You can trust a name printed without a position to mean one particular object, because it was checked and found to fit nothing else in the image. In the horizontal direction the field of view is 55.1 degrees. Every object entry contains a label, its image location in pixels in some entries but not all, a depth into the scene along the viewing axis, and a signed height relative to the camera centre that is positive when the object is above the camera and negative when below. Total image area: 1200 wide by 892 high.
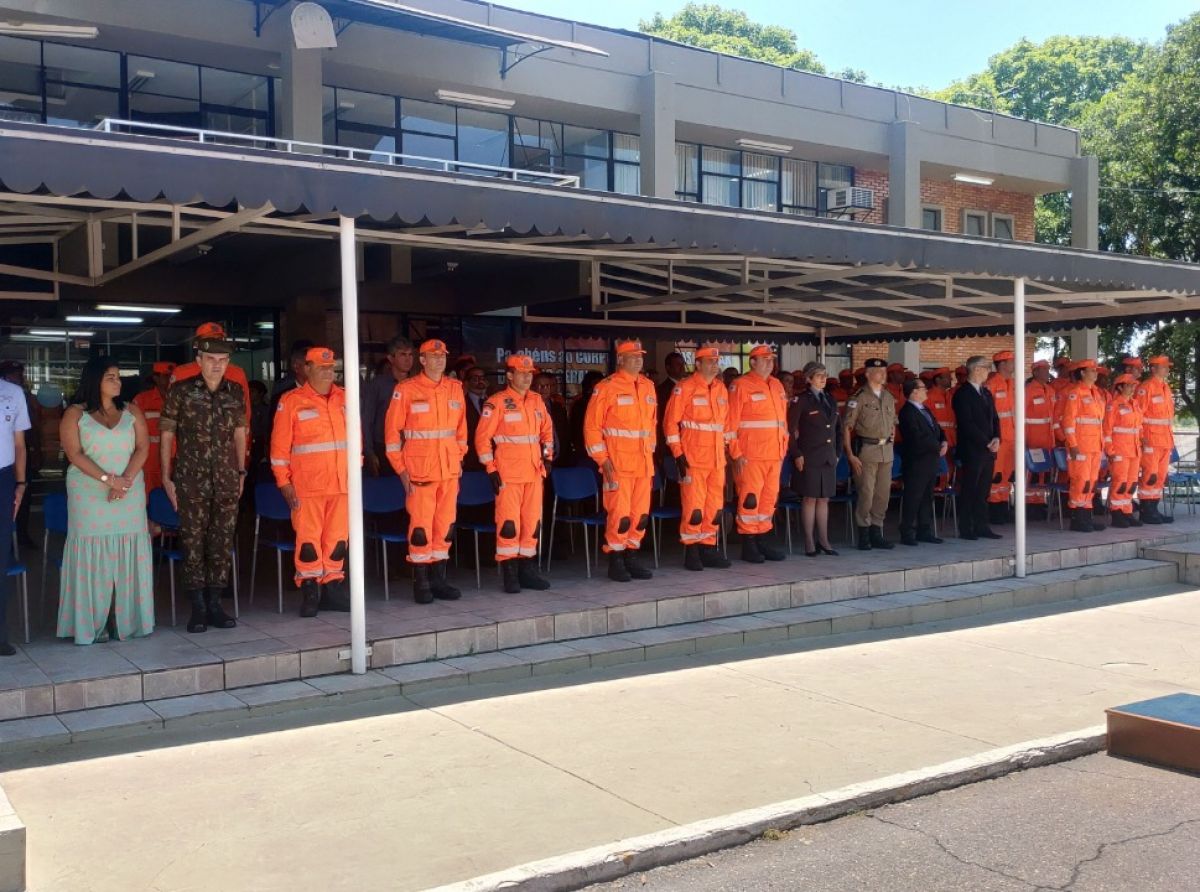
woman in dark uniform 10.53 -0.36
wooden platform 5.57 -1.62
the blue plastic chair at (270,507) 8.32 -0.64
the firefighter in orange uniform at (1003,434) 12.64 -0.28
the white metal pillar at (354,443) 6.99 -0.16
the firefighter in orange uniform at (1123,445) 12.63 -0.42
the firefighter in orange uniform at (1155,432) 13.02 -0.30
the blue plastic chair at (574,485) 9.68 -0.59
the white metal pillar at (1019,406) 10.52 +0.02
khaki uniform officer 11.00 -0.36
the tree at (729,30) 62.12 +21.28
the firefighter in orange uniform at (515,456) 8.52 -0.30
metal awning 5.93 +1.29
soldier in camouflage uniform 7.34 -0.33
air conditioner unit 20.55 +3.78
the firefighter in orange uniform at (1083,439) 12.32 -0.34
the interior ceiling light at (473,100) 15.94 +4.47
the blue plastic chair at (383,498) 8.73 -0.62
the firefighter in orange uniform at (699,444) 9.62 -0.26
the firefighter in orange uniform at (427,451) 8.14 -0.24
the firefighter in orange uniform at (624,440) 9.11 -0.21
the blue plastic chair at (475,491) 9.34 -0.61
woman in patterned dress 6.92 -0.57
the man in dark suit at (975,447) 11.78 -0.39
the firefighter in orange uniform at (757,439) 10.11 -0.24
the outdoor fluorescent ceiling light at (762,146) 19.36 +4.53
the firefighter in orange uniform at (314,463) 7.61 -0.29
